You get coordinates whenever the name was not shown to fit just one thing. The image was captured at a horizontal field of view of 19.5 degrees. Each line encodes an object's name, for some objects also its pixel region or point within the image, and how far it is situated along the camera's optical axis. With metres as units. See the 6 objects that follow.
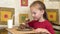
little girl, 2.02
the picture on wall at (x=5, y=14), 2.42
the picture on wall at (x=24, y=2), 2.48
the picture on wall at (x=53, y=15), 2.57
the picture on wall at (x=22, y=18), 2.49
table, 1.83
